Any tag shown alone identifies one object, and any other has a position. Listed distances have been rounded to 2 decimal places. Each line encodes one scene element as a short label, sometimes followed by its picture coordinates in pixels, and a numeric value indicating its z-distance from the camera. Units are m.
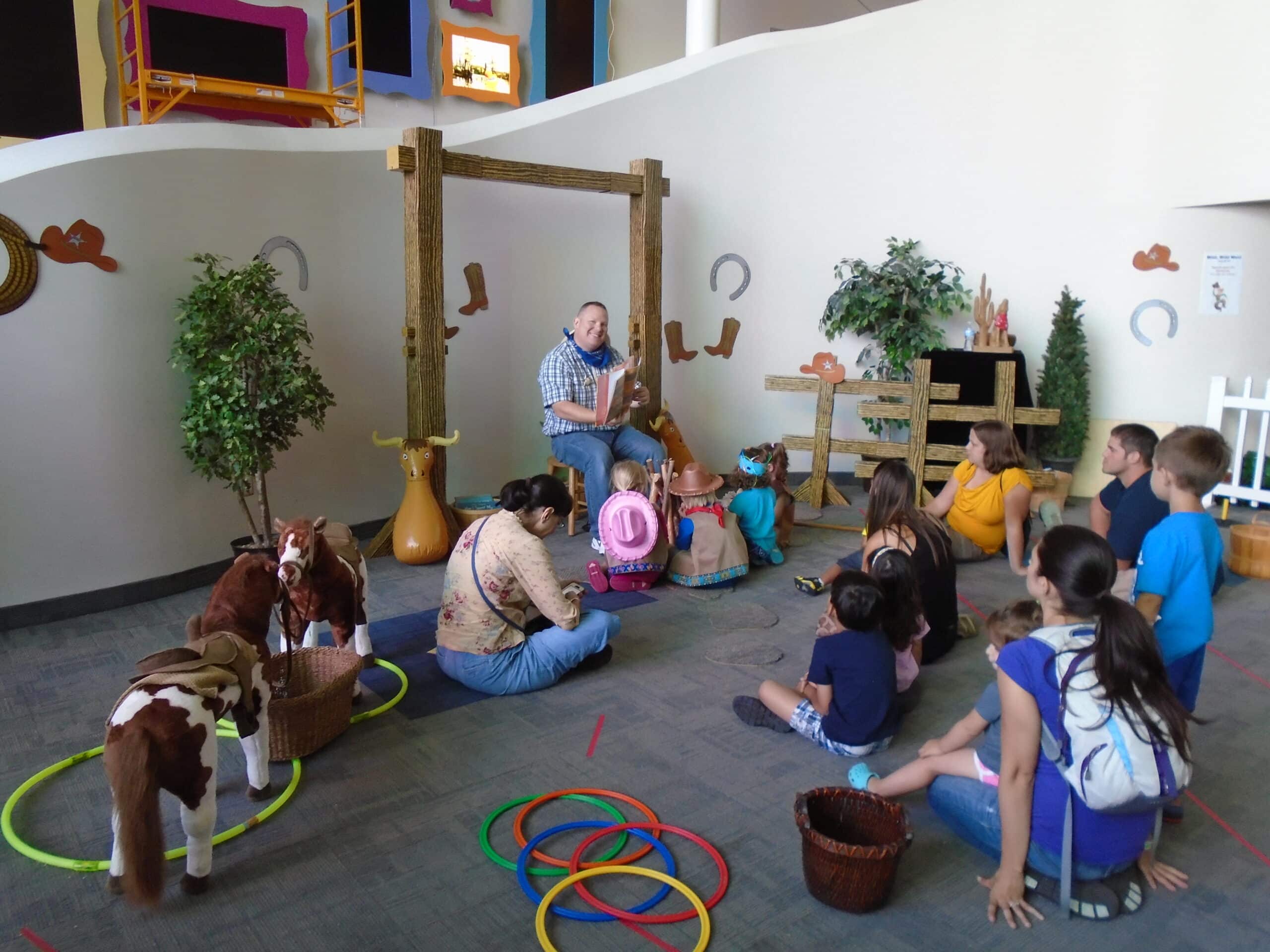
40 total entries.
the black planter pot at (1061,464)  7.15
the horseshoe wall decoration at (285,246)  5.34
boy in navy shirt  3.02
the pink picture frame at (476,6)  8.75
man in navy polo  4.11
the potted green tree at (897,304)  7.03
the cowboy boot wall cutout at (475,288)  6.52
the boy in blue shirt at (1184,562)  2.86
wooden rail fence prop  6.60
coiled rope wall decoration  4.22
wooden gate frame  5.41
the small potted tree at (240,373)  4.68
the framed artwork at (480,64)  8.79
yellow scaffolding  6.84
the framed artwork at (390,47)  8.28
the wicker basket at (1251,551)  5.41
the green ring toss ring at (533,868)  2.56
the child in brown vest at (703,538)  5.03
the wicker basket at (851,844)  2.31
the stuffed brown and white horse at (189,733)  2.23
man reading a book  5.77
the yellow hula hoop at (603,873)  2.26
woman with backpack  2.16
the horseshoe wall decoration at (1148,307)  7.02
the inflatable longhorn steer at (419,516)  5.50
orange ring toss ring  2.59
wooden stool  6.43
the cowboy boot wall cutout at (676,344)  7.50
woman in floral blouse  3.57
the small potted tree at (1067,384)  7.02
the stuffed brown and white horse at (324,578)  3.33
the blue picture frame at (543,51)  9.23
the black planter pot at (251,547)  4.85
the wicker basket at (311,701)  3.08
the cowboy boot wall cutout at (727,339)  7.61
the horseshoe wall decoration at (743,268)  7.53
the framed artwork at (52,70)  6.85
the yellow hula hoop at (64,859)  2.56
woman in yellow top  5.09
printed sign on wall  6.89
